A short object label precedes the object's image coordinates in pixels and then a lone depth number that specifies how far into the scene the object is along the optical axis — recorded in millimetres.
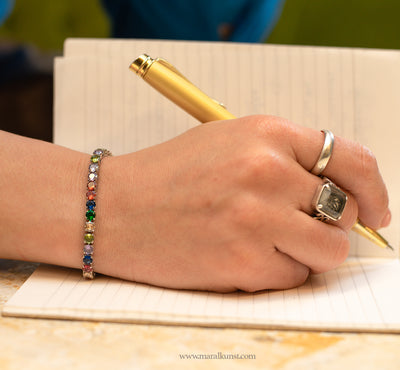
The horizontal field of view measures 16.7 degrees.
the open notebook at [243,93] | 642
